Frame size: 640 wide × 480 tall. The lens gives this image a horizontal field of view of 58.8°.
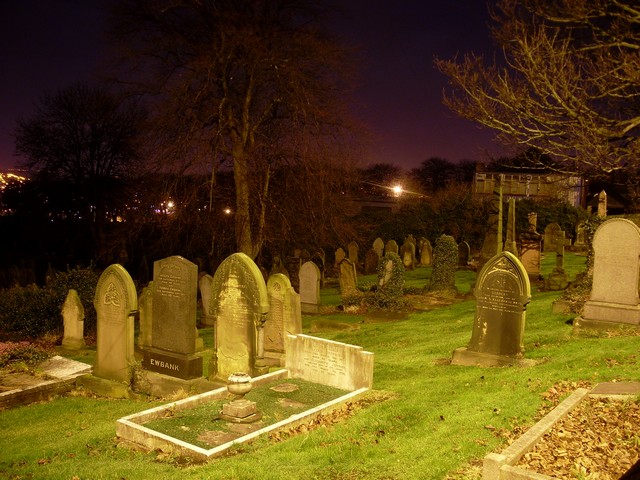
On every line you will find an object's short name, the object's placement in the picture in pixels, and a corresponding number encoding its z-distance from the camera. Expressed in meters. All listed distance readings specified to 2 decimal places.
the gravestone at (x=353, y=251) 27.80
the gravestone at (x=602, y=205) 28.53
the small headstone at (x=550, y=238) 30.41
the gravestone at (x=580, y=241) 28.61
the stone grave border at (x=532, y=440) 4.38
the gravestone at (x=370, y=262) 27.54
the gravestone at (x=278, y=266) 21.76
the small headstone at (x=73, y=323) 13.34
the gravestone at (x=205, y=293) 16.72
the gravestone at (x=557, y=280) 17.84
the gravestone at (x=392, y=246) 27.97
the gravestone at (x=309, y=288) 17.27
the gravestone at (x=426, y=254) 28.66
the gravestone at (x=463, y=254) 26.38
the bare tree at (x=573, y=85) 11.78
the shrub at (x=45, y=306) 15.16
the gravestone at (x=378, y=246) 28.73
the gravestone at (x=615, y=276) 10.43
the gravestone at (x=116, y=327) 10.31
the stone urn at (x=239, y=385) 7.64
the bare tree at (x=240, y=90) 16.66
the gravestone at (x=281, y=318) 11.34
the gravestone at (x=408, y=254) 27.39
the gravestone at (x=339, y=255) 26.61
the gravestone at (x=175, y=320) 10.09
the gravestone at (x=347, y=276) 19.31
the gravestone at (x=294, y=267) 23.53
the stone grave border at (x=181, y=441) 6.43
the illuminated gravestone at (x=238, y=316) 9.83
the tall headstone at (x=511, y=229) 18.05
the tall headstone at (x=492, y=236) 21.18
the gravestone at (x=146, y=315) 12.05
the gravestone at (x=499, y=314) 9.02
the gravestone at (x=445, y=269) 18.17
